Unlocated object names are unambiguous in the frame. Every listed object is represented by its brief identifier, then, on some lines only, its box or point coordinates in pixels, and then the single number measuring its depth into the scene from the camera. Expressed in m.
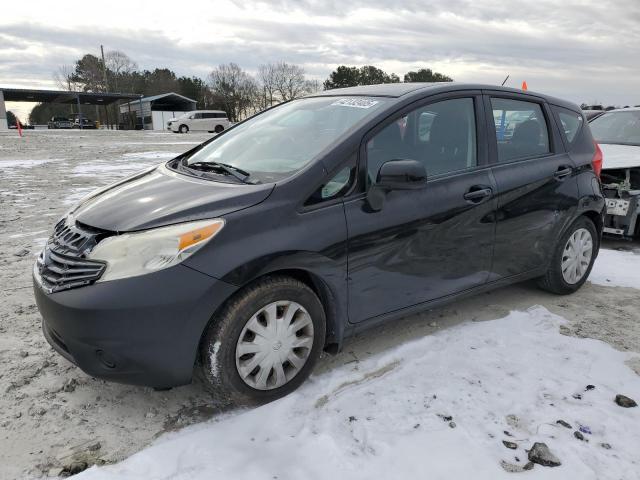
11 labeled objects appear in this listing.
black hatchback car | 2.42
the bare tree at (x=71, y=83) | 79.38
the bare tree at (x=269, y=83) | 82.12
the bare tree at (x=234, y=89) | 73.88
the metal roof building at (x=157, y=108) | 53.33
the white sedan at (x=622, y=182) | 5.68
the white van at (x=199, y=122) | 40.66
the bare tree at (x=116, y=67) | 77.50
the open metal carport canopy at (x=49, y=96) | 47.73
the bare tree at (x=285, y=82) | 82.81
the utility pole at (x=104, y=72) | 66.76
